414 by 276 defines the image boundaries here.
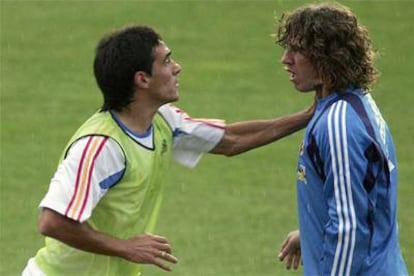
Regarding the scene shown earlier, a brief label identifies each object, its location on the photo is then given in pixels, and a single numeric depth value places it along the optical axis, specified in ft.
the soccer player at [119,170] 44.80
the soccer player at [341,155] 41.11
